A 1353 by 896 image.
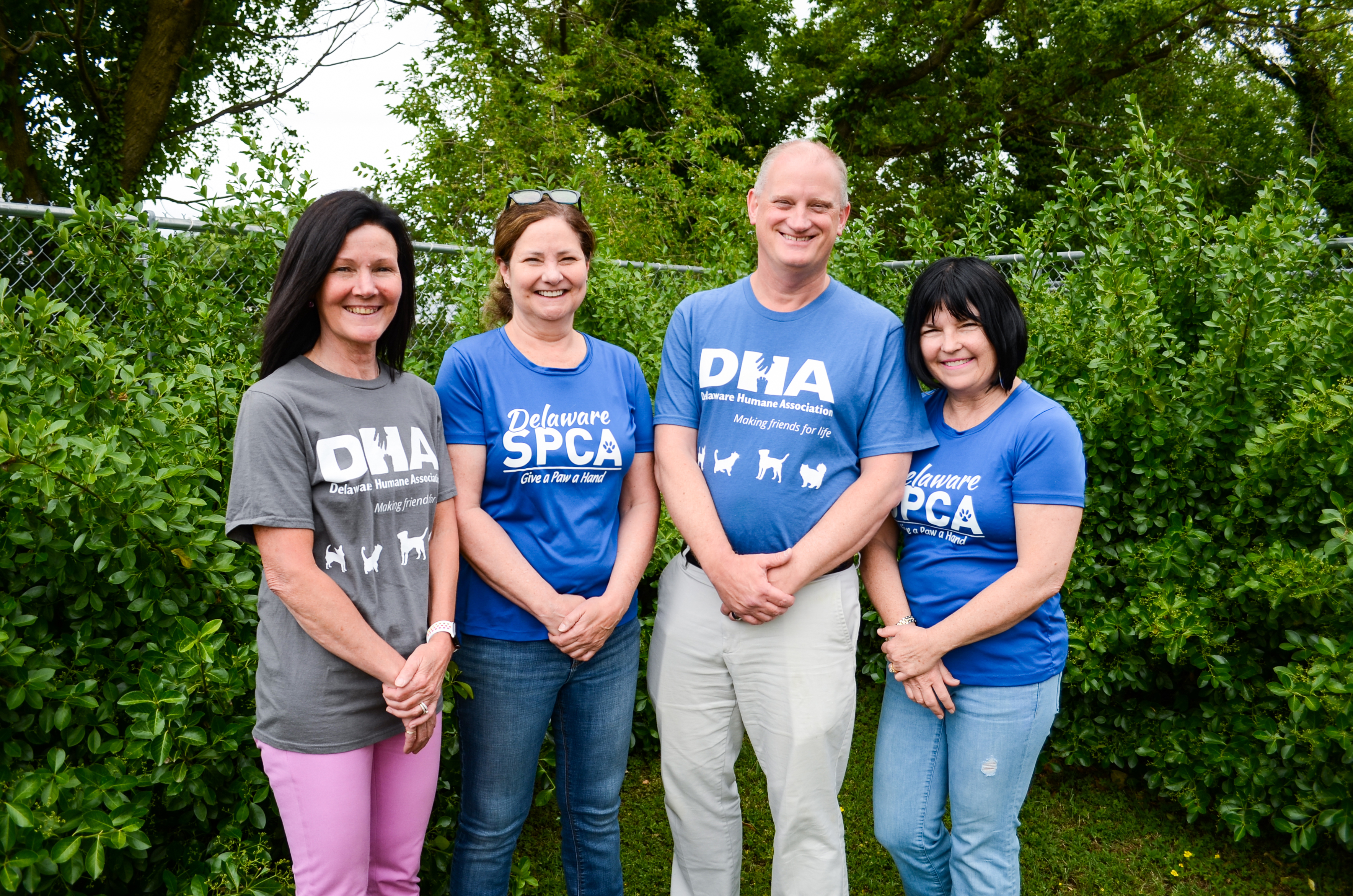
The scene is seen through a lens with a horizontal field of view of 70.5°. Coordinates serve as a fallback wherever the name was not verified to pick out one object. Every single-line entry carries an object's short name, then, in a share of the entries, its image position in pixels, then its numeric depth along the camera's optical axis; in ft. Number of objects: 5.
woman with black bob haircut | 7.71
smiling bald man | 8.13
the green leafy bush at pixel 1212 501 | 10.85
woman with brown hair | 7.98
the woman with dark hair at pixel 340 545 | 6.46
